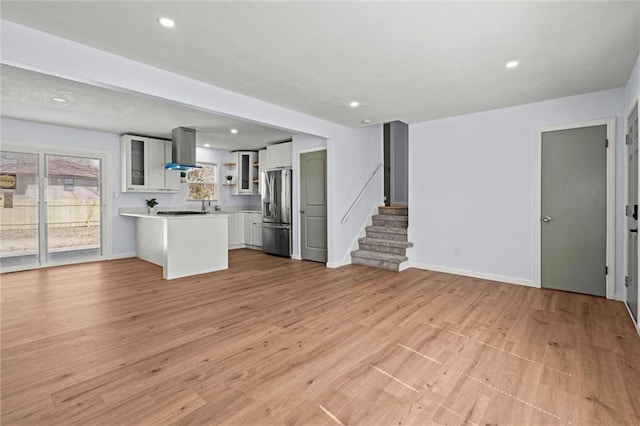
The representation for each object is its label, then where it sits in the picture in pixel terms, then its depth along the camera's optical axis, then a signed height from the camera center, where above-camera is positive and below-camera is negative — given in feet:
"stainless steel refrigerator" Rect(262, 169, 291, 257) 21.43 -0.24
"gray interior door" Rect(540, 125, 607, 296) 12.51 -0.05
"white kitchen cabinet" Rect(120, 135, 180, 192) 20.84 +3.04
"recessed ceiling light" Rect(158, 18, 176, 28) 7.64 +4.72
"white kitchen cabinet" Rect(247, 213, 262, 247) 25.10 -1.70
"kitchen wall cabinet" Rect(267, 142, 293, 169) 21.85 +3.90
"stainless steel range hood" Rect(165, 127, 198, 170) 19.12 +3.90
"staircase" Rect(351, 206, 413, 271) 17.76 -2.04
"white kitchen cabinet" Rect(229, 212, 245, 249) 26.03 -1.85
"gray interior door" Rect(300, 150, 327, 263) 19.52 +0.18
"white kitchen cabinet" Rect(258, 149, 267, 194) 25.41 +3.99
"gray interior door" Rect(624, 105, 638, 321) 10.00 -0.22
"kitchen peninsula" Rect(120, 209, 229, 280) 15.49 -1.90
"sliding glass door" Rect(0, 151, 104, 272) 17.33 -0.09
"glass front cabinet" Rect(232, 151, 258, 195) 26.37 +3.02
